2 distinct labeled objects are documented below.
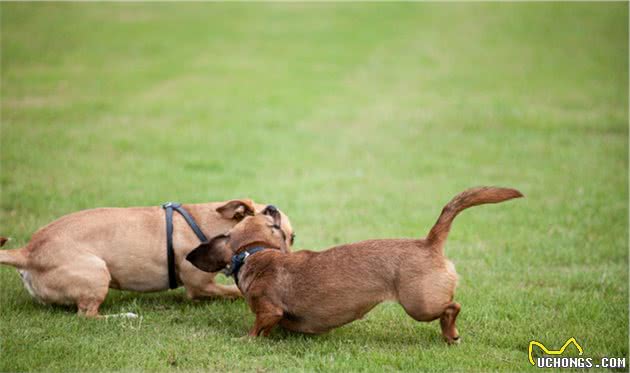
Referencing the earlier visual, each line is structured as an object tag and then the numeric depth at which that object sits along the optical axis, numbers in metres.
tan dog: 13.48
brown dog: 11.71
